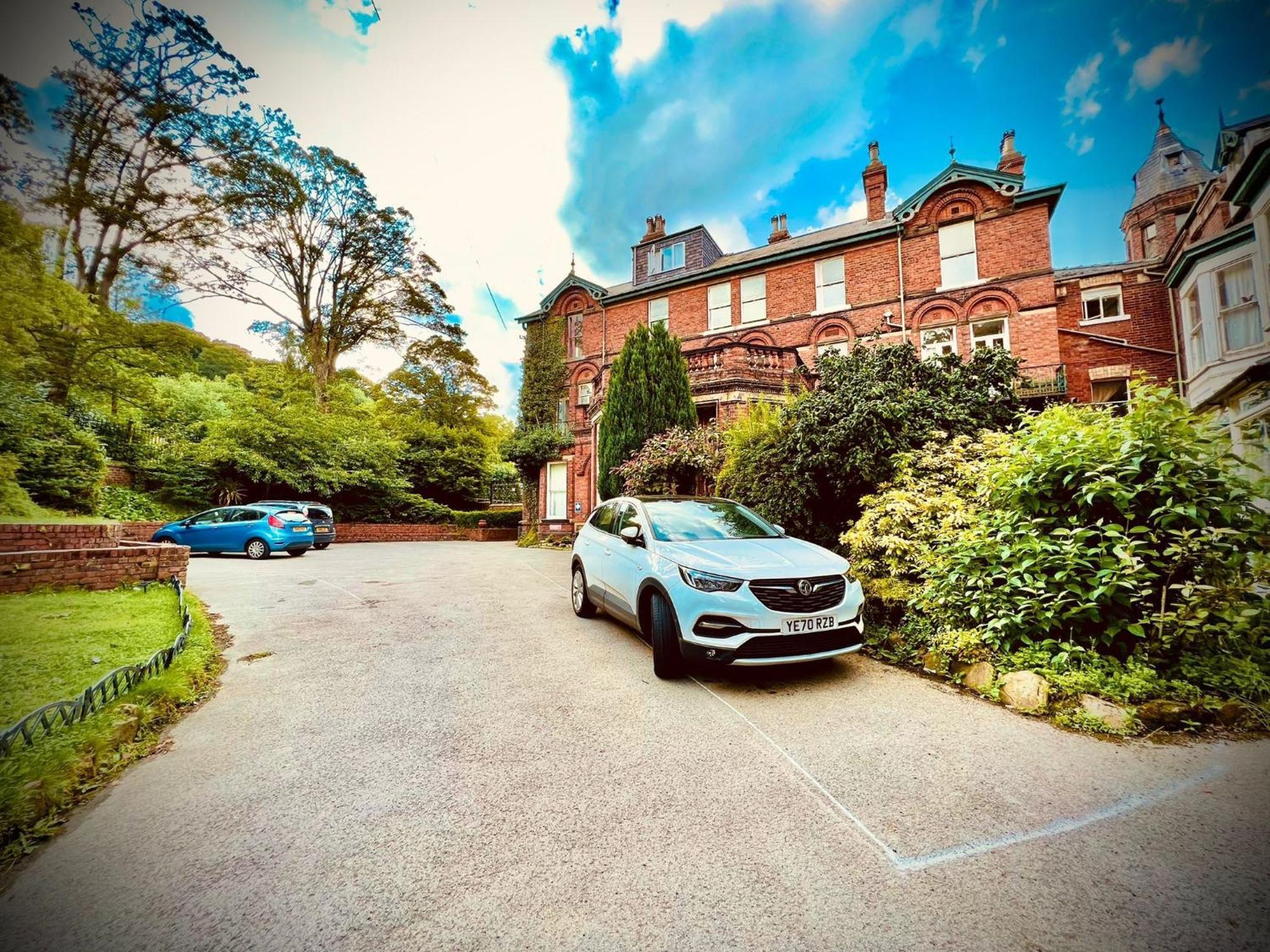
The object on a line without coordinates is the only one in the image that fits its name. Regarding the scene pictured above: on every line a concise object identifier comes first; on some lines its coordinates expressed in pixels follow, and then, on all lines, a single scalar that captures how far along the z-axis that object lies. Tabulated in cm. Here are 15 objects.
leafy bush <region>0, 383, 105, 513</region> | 771
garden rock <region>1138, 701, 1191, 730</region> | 305
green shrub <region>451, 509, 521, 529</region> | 2248
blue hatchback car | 1280
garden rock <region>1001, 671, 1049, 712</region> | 342
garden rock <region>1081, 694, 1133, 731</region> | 310
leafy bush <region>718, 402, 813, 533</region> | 675
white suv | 376
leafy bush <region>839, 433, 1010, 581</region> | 505
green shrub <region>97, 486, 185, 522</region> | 1424
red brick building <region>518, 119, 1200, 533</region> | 1488
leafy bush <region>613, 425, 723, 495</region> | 1077
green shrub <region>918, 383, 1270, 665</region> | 335
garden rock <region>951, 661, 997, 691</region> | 379
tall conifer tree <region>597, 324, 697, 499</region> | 1316
